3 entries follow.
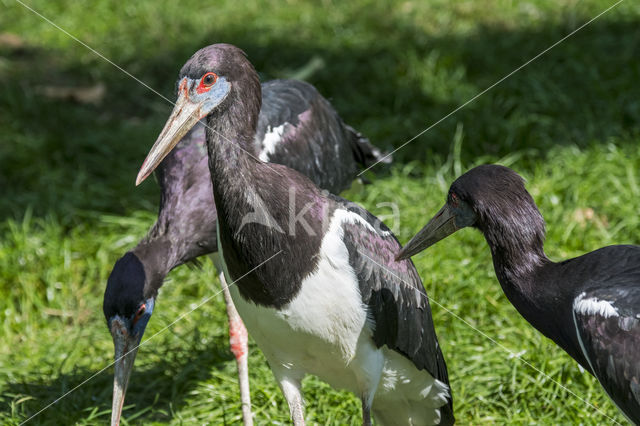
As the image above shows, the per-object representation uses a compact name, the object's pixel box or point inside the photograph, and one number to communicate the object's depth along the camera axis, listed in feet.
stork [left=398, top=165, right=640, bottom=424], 19.57
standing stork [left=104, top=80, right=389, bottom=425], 24.22
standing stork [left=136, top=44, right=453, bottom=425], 21.45
